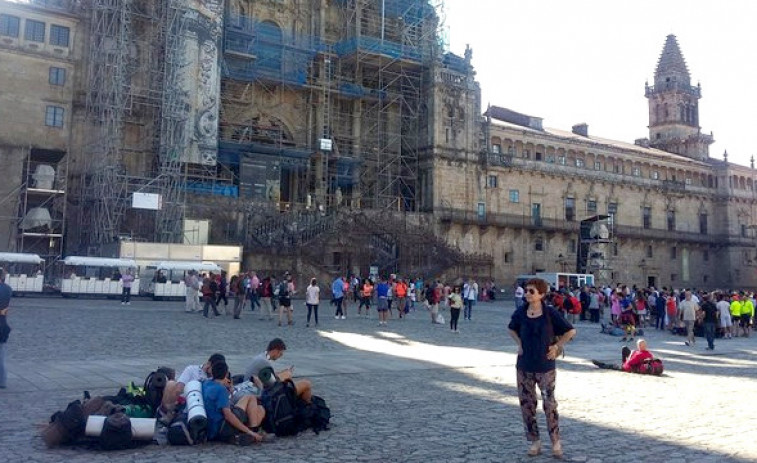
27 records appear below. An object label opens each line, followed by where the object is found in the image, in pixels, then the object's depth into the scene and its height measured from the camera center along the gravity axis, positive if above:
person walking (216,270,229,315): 24.94 +0.17
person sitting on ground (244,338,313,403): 7.91 -0.92
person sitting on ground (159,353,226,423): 7.51 -1.08
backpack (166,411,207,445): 7.05 -1.44
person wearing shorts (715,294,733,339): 23.16 -0.26
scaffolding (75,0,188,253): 36.12 +9.53
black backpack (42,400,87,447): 6.67 -1.33
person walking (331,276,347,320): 23.80 +0.13
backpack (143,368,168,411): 7.71 -1.10
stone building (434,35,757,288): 52.00 +9.21
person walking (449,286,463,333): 21.62 -0.23
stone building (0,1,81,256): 34.78 +9.03
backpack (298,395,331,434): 7.78 -1.38
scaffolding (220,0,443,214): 43.81 +13.62
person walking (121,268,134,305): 28.12 +0.16
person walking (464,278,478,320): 27.60 +0.18
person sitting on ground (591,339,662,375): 13.61 -1.20
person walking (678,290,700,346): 20.47 -0.31
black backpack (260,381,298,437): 7.57 -1.28
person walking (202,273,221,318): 23.55 -0.02
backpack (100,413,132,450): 6.71 -1.39
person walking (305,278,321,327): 21.62 -0.04
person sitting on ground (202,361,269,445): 7.18 -1.29
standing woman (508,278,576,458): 6.89 -0.57
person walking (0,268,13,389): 9.85 -0.54
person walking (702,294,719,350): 19.17 -0.42
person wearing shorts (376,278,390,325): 23.02 -0.09
